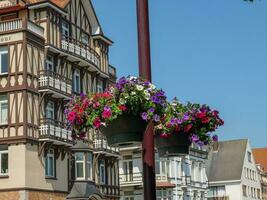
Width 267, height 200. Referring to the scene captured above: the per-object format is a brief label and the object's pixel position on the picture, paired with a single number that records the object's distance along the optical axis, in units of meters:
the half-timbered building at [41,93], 42.73
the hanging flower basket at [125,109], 8.08
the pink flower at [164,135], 8.66
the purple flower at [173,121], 8.61
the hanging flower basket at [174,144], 8.88
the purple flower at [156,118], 8.25
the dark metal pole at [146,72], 7.66
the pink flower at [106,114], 8.12
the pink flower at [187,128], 8.80
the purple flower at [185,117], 8.74
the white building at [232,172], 96.73
